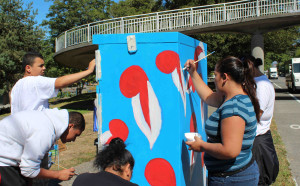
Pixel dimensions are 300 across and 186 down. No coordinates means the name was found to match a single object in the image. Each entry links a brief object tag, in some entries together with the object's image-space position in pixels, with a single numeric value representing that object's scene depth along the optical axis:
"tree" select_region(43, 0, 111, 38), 27.95
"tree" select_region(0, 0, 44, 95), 20.03
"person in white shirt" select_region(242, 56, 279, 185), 2.60
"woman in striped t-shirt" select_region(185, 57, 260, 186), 1.76
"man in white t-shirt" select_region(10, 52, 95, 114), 2.46
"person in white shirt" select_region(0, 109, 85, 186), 1.81
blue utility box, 2.30
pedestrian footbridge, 13.99
